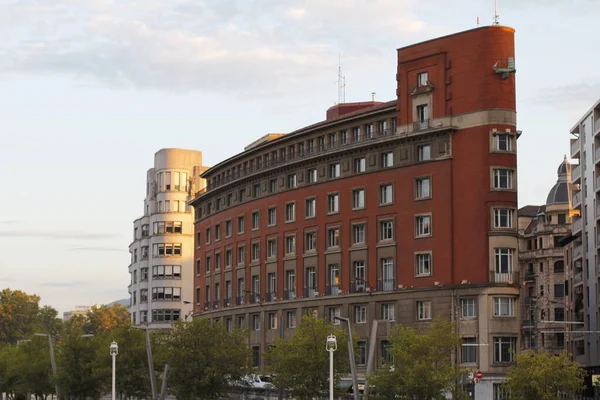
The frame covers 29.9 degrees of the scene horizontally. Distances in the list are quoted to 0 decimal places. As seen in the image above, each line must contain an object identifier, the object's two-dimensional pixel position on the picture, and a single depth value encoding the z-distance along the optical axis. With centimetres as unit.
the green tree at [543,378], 8331
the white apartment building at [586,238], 12875
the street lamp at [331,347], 7050
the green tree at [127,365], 11153
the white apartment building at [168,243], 18875
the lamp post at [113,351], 8736
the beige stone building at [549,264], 15988
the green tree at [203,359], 10112
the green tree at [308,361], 9369
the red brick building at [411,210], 10500
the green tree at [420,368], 8425
